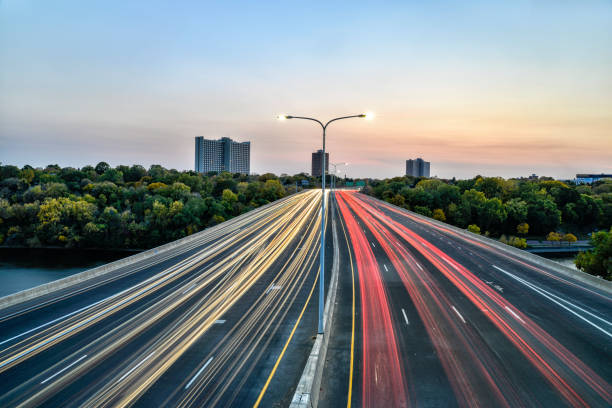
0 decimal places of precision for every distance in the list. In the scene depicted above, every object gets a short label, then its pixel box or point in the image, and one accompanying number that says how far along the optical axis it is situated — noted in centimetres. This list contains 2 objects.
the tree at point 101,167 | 14162
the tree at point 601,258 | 4156
